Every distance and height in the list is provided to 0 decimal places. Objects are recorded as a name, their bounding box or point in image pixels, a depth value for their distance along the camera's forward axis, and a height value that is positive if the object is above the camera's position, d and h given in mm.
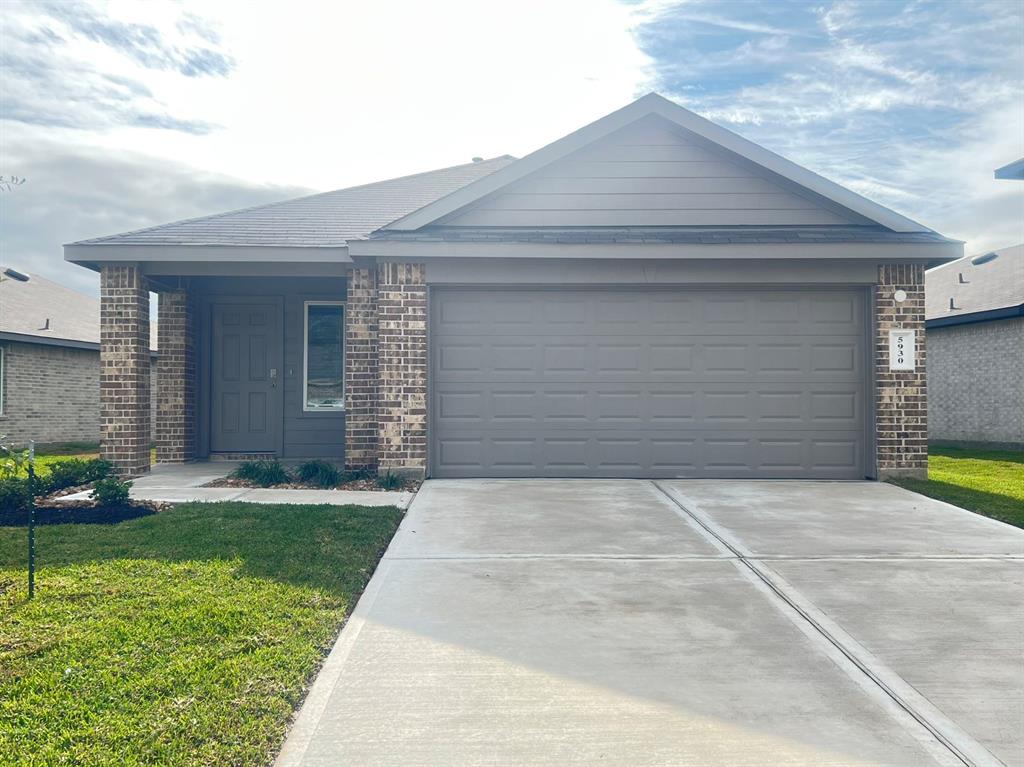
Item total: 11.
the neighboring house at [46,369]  16766 +741
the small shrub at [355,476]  9602 -998
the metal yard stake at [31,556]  4855 -1019
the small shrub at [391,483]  9109 -1039
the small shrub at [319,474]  9336 -962
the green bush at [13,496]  7680 -987
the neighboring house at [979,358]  15891 +867
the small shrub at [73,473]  8625 -876
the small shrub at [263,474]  9398 -961
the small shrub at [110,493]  7590 -952
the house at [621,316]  9672 +1086
